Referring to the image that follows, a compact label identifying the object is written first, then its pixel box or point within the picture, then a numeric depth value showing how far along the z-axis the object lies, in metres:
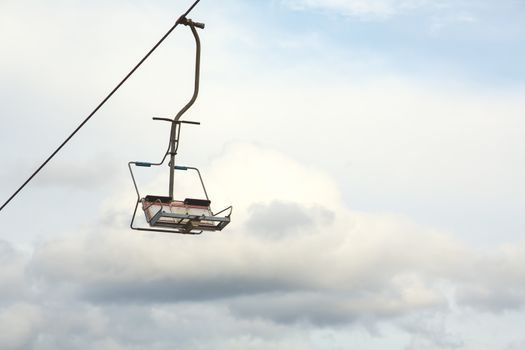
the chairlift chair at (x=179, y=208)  37.25
